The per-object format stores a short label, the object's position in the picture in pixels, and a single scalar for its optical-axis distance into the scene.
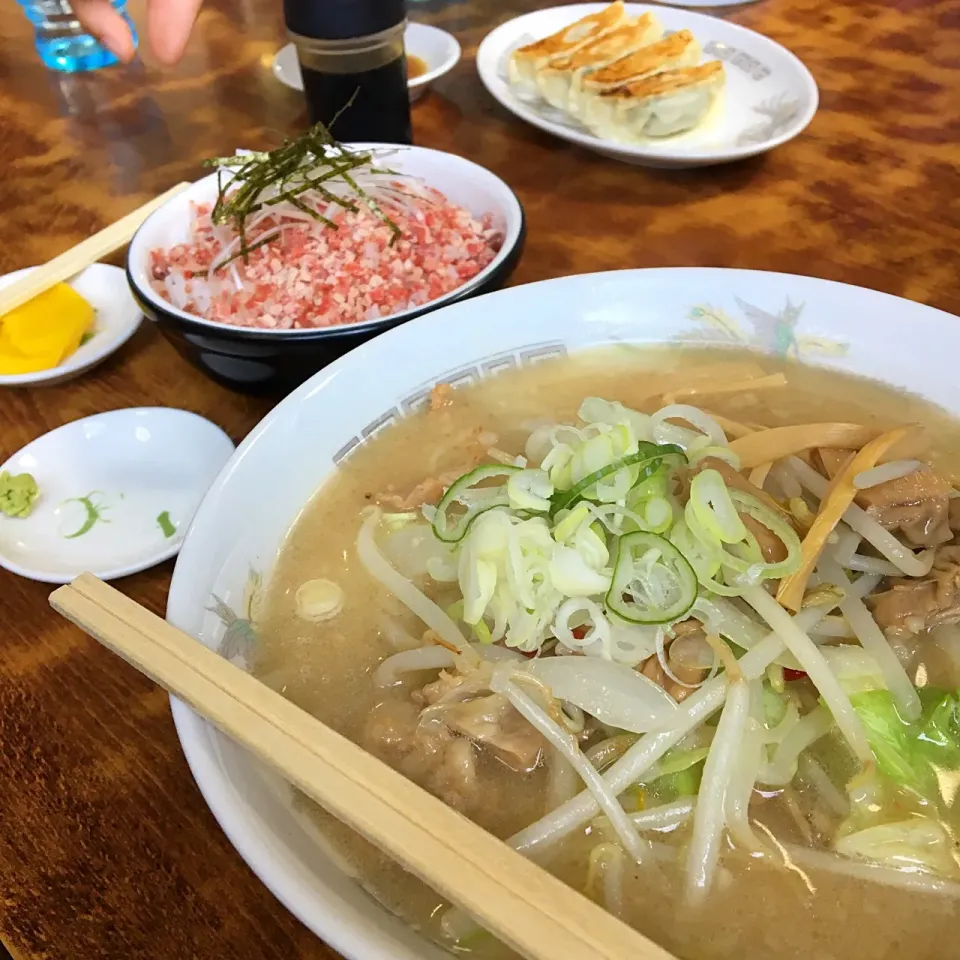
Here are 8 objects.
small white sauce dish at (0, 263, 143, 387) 0.40
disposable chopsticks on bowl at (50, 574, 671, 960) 0.21
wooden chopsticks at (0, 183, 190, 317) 0.42
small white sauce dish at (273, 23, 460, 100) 0.59
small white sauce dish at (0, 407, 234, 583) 0.34
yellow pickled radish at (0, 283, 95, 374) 0.40
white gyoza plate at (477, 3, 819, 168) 0.50
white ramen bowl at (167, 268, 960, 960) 0.26
